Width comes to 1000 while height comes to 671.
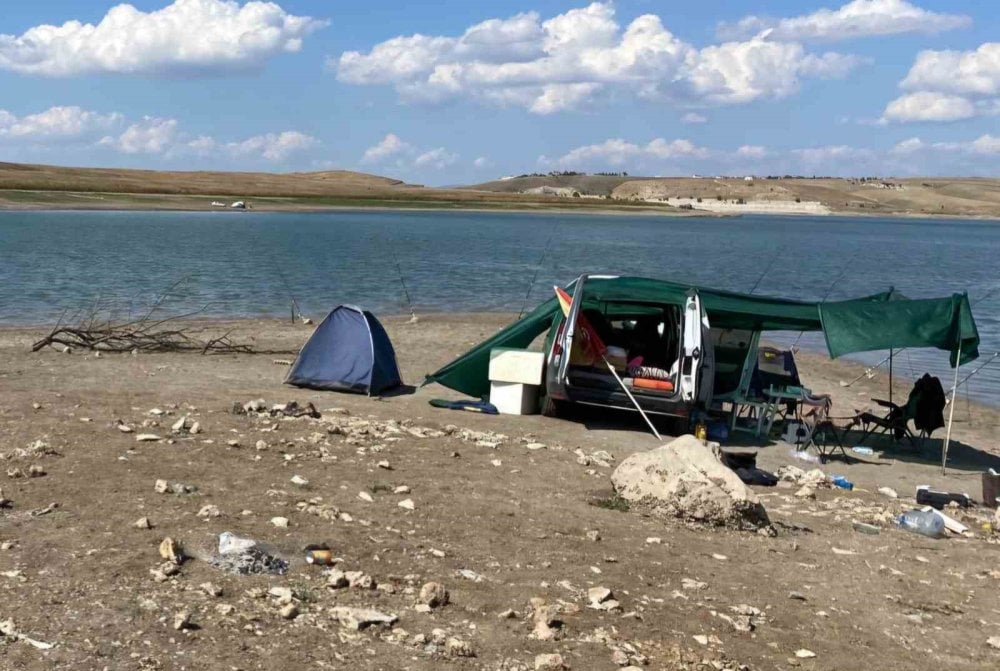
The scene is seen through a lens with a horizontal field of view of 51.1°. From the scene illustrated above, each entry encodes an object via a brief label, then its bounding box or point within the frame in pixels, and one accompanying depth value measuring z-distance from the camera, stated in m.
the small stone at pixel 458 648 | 5.86
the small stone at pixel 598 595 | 6.75
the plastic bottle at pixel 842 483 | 11.62
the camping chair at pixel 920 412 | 13.77
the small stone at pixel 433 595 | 6.47
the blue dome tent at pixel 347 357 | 14.81
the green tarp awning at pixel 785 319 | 13.26
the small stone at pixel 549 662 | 5.79
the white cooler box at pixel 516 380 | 14.17
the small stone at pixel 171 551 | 6.67
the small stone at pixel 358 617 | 6.09
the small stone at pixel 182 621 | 5.81
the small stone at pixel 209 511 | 7.61
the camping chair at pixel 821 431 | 13.46
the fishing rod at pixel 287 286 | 26.80
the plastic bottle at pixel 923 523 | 9.68
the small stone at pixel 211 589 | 6.29
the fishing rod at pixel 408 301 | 25.56
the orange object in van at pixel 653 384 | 13.76
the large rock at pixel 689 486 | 8.92
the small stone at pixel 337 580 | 6.58
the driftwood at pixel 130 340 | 17.11
